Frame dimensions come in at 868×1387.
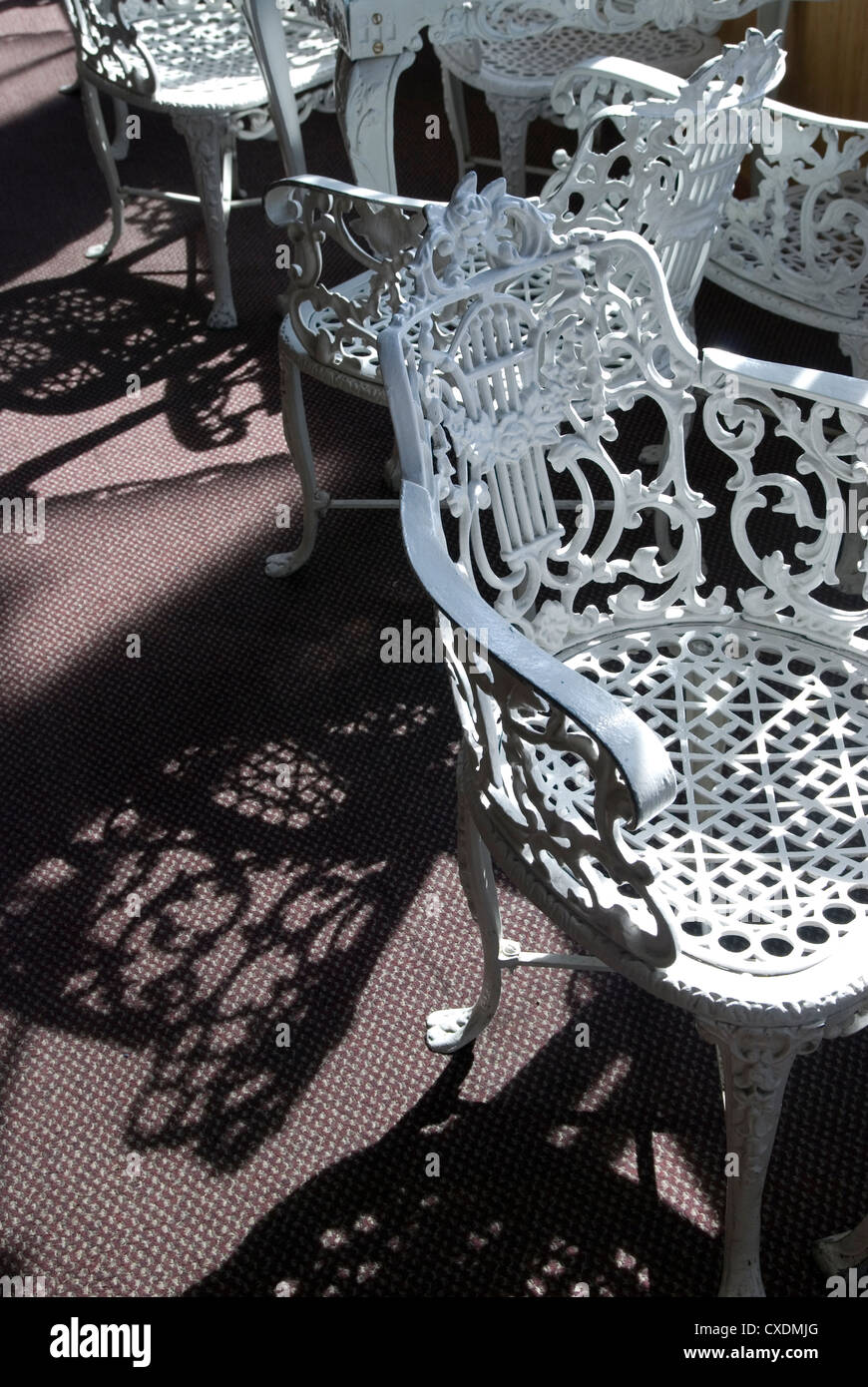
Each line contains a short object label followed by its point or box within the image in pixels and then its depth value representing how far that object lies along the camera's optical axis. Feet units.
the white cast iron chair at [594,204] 6.75
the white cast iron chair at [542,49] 10.03
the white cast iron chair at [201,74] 10.52
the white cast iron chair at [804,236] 7.73
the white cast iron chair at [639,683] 4.28
